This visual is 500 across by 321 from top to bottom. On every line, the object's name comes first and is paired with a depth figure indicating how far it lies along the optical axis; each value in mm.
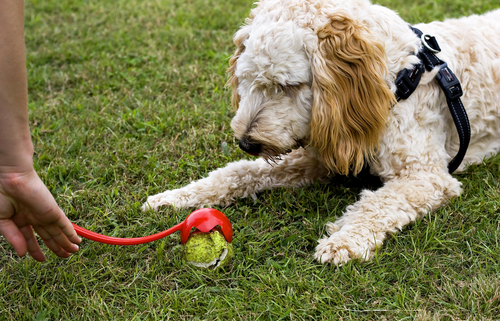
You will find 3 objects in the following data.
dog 2713
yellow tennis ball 2689
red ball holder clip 2688
